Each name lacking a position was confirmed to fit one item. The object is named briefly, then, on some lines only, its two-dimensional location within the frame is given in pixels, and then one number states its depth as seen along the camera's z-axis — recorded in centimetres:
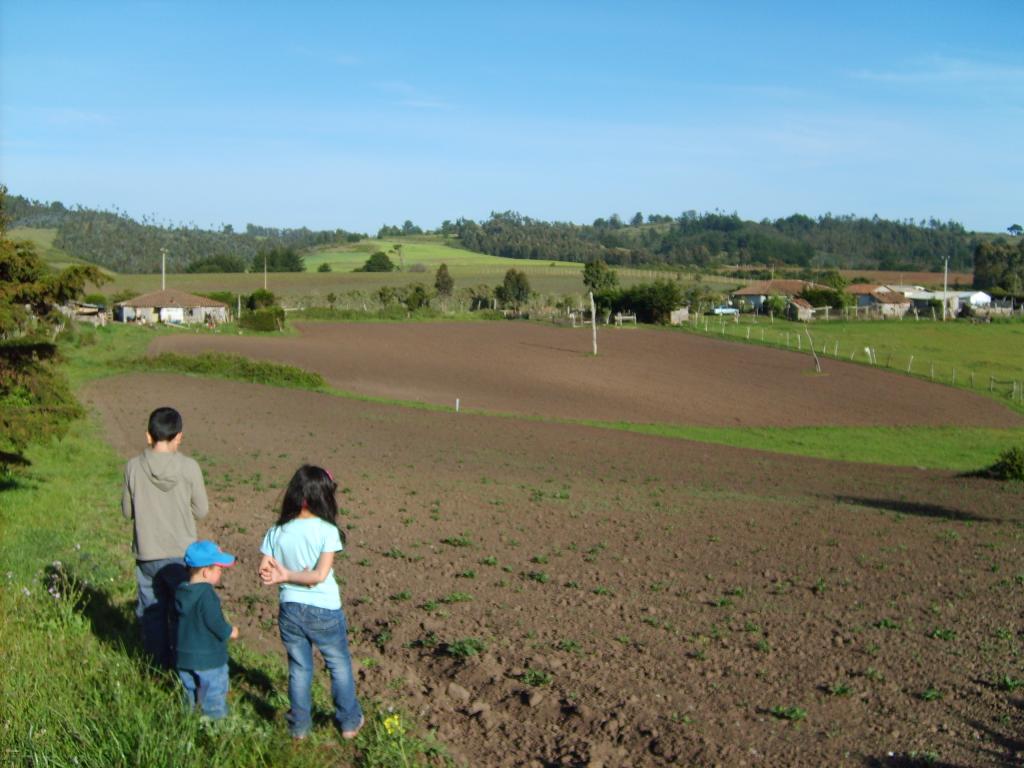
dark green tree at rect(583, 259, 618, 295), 10406
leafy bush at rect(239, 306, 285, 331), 7106
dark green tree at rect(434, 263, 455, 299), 11244
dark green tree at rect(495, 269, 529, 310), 10631
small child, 577
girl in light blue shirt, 581
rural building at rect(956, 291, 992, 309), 11965
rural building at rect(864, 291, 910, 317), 10139
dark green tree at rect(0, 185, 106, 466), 1137
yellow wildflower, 568
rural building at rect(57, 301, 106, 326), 7379
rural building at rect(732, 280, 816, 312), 11056
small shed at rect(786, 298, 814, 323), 9412
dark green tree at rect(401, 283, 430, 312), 9506
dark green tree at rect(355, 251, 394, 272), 16100
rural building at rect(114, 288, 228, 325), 8238
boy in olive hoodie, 650
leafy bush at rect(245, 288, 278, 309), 8756
